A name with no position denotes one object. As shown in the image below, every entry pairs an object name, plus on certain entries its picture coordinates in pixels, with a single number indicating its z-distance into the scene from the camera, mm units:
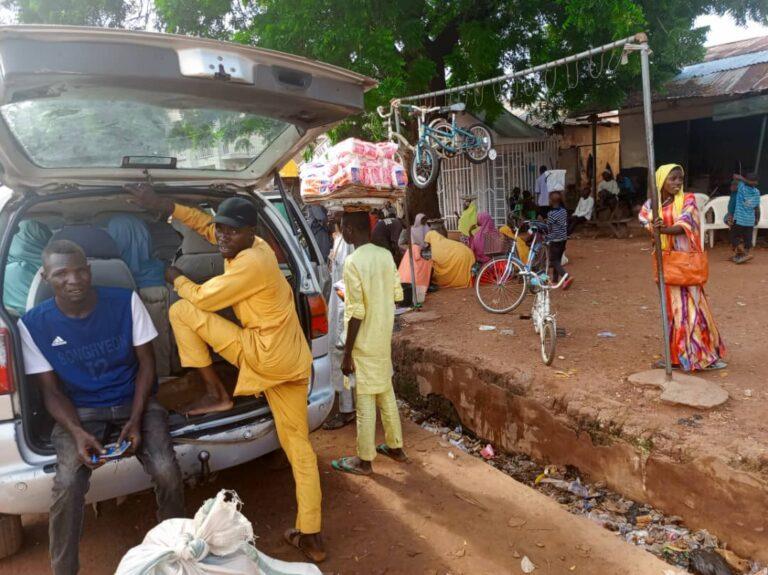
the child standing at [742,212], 9211
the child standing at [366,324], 3473
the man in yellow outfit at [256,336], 2625
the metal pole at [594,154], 13863
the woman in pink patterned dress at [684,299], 4199
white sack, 1720
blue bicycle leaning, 6807
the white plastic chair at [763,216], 9984
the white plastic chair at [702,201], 10688
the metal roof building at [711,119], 11453
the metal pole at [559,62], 3932
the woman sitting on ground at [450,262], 8617
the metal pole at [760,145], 11792
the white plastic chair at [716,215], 10477
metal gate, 14922
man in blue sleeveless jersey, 2297
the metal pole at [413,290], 6973
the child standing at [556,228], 7833
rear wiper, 3082
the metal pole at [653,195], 3803
